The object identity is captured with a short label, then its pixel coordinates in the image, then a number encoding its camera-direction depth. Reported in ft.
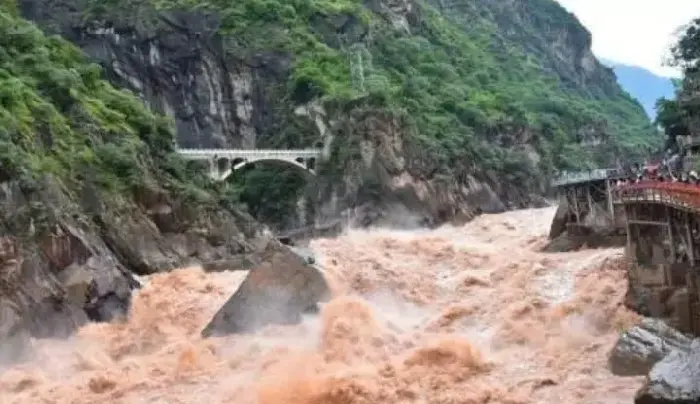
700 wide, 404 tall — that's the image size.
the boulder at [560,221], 157.28
